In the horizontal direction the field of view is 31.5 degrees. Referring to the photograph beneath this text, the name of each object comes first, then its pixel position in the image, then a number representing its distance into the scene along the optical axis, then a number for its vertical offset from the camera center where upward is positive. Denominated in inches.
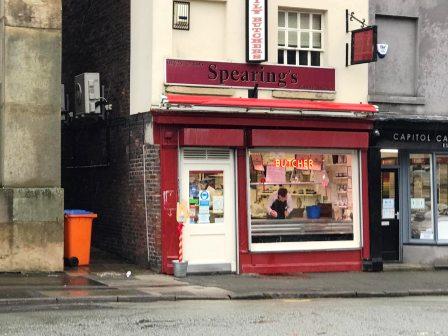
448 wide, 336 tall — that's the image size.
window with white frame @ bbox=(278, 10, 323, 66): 687.1 +140.8
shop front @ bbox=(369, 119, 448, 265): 734.5 +0.5
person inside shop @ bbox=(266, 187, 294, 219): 679.1 -4.3
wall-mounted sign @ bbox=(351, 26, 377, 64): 665.6 +130.6
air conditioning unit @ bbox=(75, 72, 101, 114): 704.4 +96.9
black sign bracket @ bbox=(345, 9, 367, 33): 698.2 +159.3
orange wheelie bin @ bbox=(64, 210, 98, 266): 647.8 -29.0
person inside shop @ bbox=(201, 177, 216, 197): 650.8 +11.7
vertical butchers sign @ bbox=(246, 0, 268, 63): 649.6 +141.8
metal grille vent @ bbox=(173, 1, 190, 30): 646.5 +150.2
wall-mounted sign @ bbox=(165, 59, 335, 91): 644.1 +103.9
